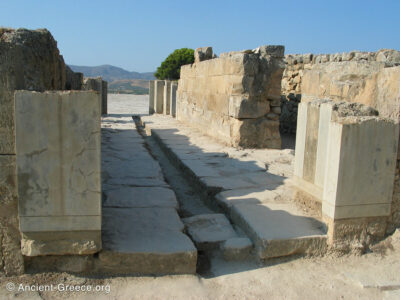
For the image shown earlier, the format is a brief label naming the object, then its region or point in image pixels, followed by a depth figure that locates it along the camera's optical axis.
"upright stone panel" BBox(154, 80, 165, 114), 17.11
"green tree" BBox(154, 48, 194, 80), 30.06
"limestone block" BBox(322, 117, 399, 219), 3.02
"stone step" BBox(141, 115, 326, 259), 3.12
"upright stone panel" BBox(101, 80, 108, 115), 16.19
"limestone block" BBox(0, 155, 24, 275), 2.59
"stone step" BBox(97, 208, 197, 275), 2.78
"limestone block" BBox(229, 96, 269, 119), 7.07
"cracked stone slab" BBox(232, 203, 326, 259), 3.05
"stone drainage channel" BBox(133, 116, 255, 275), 3.14
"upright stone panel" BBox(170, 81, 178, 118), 15.29
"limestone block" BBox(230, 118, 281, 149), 7.17
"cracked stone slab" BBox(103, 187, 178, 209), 3.97
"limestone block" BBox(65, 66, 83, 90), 8.76
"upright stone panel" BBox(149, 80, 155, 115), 17.33
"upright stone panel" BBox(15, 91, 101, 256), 2.50
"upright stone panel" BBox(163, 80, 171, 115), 16.31
